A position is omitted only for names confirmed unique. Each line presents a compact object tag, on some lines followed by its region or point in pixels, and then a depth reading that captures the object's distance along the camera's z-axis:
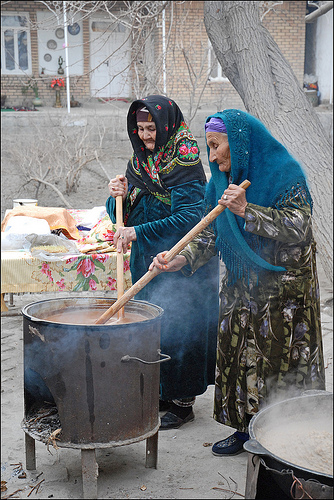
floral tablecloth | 5.34
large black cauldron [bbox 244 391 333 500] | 1.91
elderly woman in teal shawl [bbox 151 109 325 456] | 2.82
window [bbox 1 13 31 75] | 19.92
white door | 19.48
